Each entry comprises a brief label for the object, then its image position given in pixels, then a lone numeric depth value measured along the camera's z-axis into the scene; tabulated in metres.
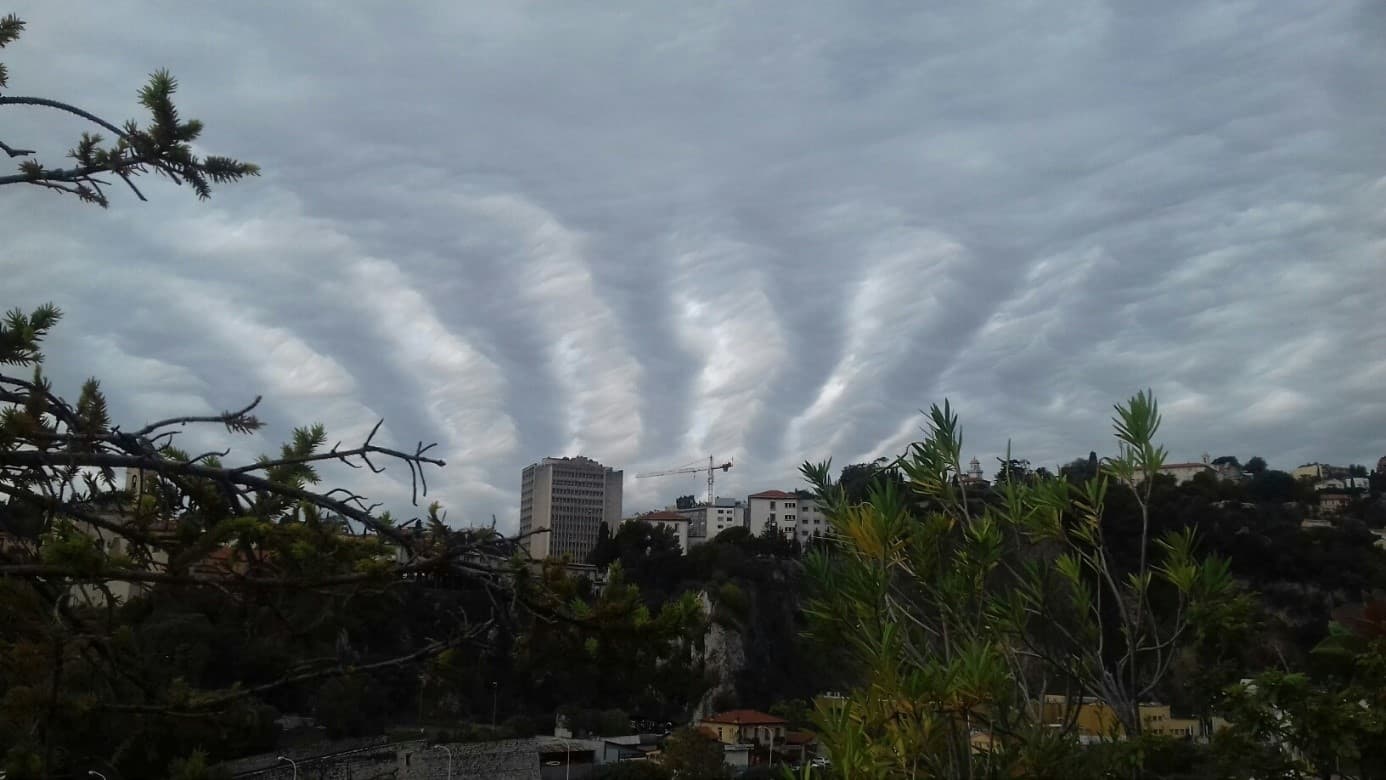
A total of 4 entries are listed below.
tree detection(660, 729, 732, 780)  29.12
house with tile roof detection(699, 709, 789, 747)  41.56
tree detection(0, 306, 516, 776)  2.94
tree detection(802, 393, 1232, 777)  3.16
